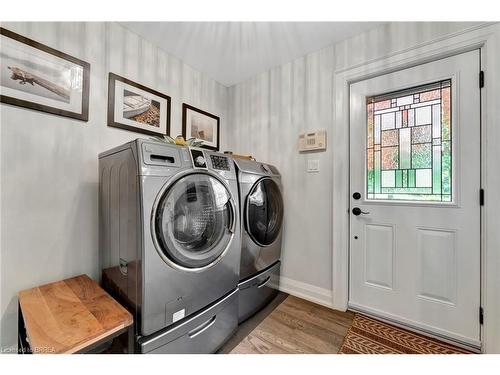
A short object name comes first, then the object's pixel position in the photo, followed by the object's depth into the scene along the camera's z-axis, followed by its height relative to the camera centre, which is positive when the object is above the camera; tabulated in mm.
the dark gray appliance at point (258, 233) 1541 -373
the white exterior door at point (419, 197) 1332 -53
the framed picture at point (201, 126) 2073 +692
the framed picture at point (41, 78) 1126 +672
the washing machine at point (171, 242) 968 -297
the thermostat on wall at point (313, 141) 1852 +457
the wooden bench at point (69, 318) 745 -568
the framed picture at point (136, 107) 1543 +677
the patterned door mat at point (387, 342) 1304 -1038
